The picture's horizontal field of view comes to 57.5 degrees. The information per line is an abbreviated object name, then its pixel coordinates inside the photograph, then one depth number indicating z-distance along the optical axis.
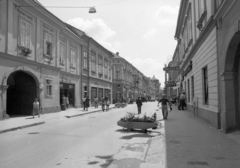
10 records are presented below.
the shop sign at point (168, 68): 28.45
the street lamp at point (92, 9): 13.87
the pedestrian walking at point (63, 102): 23.09
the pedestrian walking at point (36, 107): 16.03
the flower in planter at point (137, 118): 9.50
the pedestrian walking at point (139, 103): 18.81
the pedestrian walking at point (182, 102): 21.95
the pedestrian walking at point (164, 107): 13.88
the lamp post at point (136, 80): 70.19
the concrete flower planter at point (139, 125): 9.29
